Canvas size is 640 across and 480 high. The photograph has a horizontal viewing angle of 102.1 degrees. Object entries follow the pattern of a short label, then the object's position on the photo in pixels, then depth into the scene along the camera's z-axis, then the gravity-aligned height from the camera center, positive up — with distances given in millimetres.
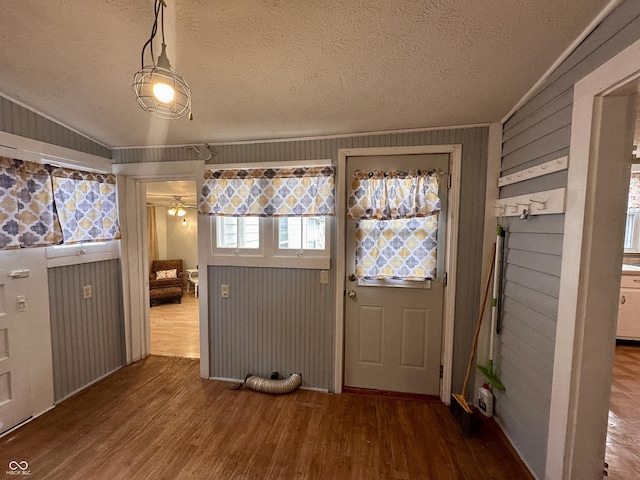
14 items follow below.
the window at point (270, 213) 2238 +117
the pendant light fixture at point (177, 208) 5857 +368
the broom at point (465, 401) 1818 -1294
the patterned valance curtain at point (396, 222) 2104 +55
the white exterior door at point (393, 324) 2184 -841
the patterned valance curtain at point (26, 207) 1774 +106
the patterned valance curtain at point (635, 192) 3417 +530
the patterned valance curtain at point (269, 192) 2209 +299
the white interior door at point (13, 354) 1812 -962
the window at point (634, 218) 3424 +196
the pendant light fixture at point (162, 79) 986 +573
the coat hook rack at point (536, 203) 1324 +161
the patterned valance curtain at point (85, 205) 2166 +159
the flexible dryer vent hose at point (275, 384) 2281 -1412
